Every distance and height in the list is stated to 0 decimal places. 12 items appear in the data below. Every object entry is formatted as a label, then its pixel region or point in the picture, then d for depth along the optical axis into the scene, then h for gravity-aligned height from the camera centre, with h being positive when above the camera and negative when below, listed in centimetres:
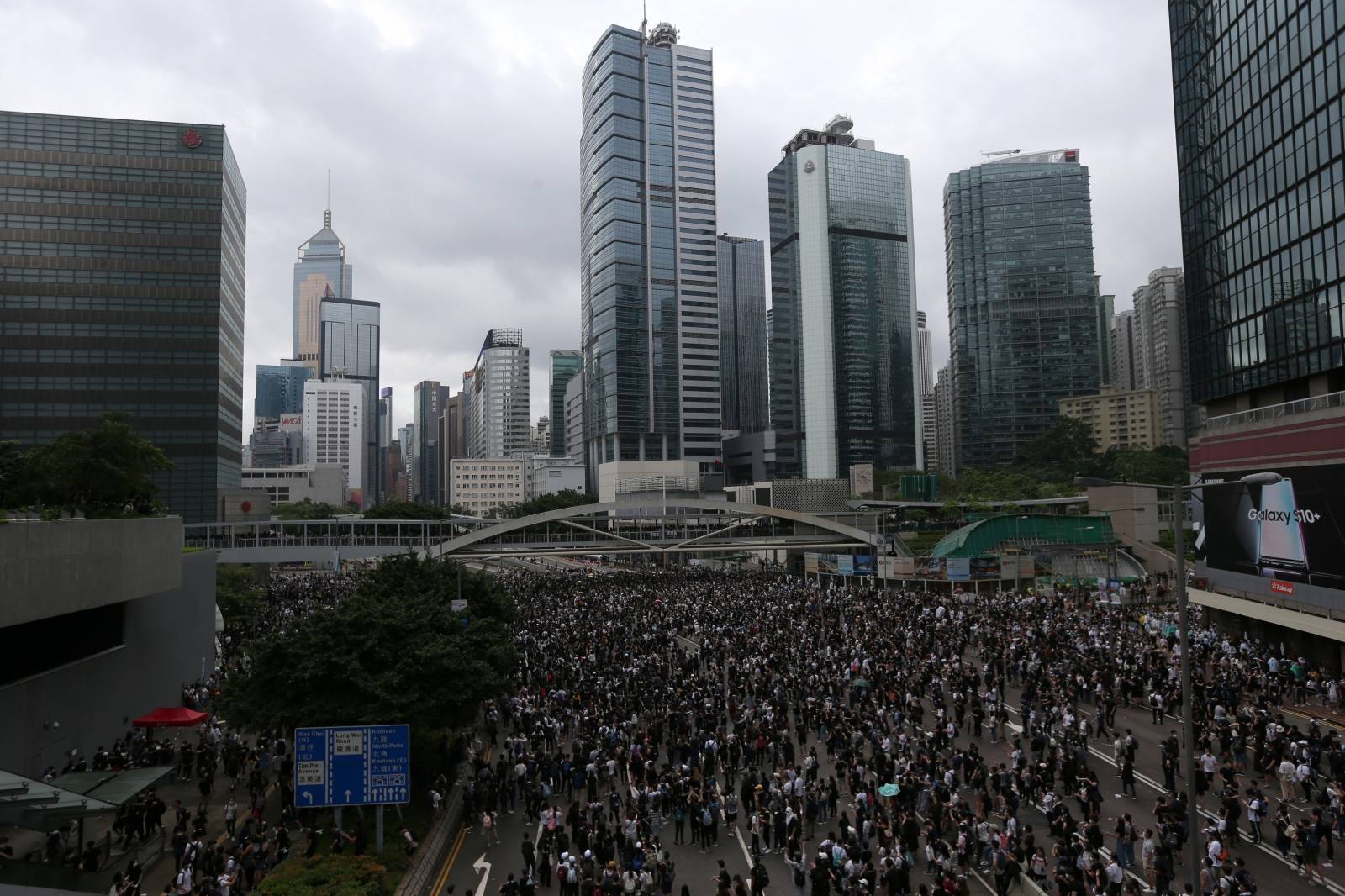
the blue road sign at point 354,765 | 1575 -545
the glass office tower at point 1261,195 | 3331 +1233
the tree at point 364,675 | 1805 -437
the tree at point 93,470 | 3466 +89
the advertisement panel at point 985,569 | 5000 -606
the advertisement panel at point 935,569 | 5091 -612
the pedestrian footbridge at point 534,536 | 6694 -508
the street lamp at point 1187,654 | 1062 -260
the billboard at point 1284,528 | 2789 -247
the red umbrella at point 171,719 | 2345 -666
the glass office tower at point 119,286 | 6206 +1601
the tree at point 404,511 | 10319 -360
